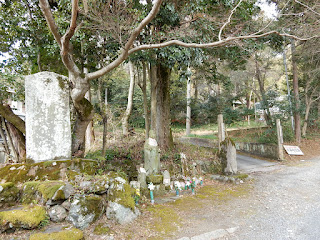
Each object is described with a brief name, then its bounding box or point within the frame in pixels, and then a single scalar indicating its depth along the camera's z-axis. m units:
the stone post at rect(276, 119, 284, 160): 9.81
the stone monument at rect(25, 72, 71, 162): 3.85
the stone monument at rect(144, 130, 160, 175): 5.73
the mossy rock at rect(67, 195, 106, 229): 3.01
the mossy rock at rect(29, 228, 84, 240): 2.50
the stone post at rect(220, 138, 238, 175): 6.97
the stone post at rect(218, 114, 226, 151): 7.85
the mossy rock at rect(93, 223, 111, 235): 3.00
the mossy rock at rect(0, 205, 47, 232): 2.61
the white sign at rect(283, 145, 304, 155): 10.68
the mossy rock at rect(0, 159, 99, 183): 3.55
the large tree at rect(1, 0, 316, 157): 4.14
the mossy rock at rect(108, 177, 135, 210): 3.45
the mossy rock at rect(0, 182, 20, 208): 2.92
